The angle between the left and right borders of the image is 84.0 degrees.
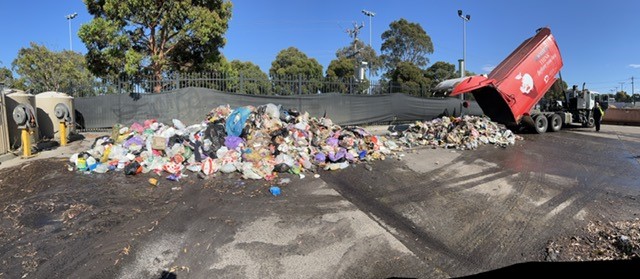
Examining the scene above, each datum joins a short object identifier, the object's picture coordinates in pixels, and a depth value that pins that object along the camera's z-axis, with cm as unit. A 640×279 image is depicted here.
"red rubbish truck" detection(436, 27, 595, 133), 1105
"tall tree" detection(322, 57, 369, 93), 1442
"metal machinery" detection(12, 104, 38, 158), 810
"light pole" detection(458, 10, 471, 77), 2384
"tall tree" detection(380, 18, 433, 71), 4441
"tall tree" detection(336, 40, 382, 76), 4481
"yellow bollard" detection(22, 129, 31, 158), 823
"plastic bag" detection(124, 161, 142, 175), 656
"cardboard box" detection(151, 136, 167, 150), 723
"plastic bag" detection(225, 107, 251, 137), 776
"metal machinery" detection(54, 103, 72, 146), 1009
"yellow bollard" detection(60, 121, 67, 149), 1023
